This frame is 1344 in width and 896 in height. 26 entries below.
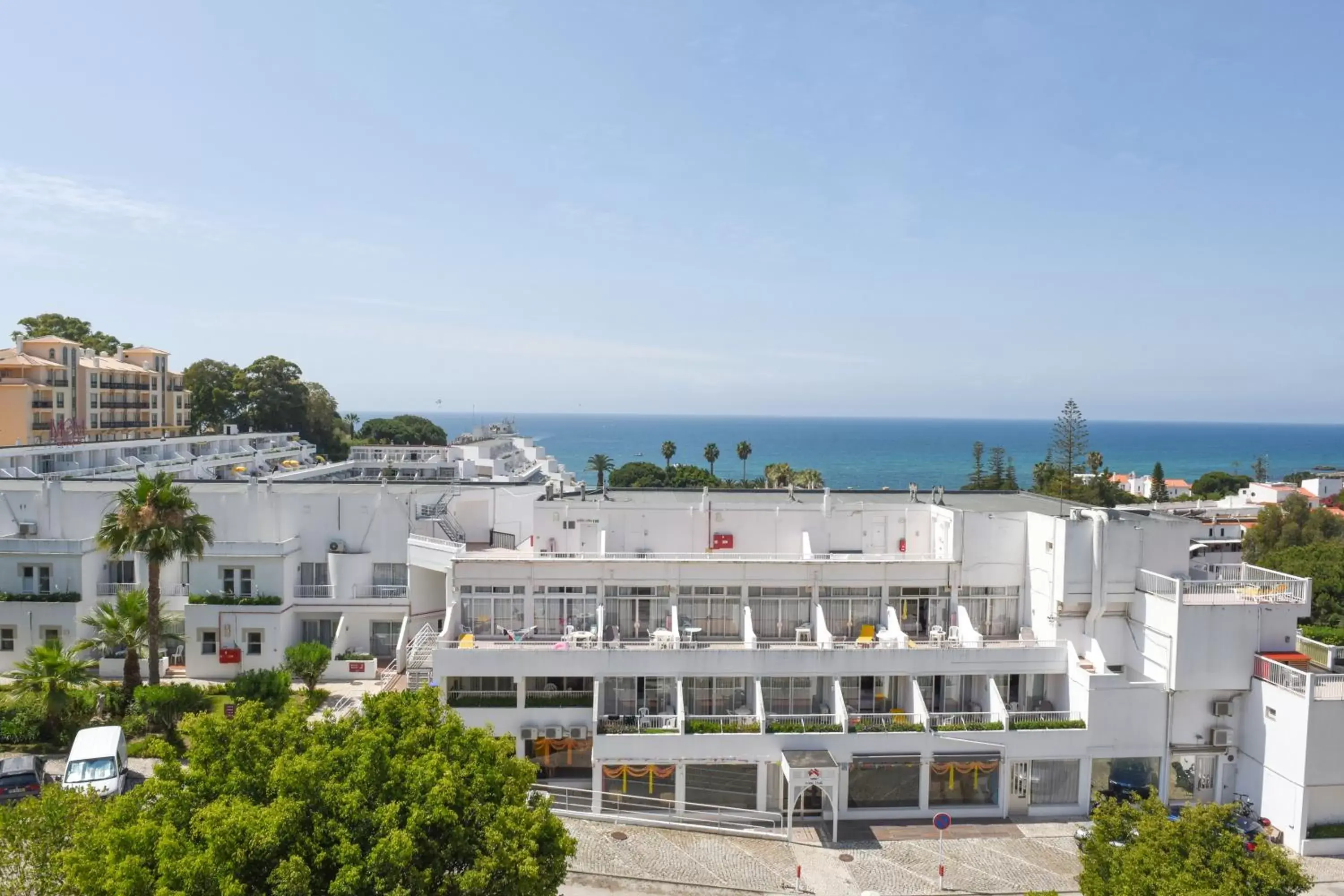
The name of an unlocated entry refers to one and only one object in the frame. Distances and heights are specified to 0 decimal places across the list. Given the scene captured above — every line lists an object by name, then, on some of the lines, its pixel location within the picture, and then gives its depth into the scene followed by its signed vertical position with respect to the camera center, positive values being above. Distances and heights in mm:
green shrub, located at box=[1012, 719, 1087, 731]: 29266 -9972
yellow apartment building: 67938 -110
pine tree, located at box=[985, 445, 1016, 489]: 118062 -7253
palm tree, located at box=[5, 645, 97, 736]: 28312 -9268
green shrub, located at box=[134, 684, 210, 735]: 30016 -10509
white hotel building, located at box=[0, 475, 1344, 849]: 28672 -8209
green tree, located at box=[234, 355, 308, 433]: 95875 +399
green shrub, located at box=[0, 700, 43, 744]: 28766 -10806
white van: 24688 -10571
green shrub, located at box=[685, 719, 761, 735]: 28734 -10228
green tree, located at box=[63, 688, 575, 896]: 13883 -7125
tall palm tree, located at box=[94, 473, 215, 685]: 30797 -4675
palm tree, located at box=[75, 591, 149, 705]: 31812 -8445
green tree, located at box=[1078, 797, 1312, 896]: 15953 -8075
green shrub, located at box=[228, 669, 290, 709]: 30609 -10072
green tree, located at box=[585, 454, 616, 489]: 102525 -6841
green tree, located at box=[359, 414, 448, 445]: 137250 -4640
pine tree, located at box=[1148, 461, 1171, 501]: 106469 -7468
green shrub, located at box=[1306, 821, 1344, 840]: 26672 -12057
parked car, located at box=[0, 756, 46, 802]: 24484 -10860
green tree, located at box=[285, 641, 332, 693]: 33219 -9860
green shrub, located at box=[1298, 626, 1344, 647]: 44656 -10412
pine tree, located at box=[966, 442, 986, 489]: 120188 -7530
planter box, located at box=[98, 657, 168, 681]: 34969 -10865
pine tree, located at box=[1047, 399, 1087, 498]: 101688 -1895
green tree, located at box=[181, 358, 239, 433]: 95375 +105
